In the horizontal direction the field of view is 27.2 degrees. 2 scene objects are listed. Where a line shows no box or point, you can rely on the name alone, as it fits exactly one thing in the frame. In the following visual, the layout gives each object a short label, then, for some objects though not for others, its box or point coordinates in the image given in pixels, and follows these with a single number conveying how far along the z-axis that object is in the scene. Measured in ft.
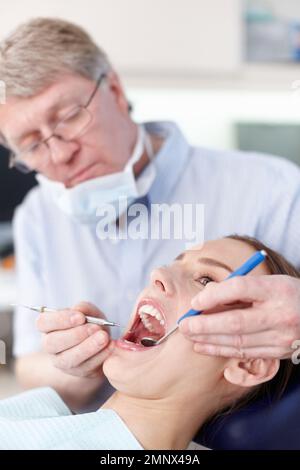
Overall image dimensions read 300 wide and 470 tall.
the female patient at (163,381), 2.77
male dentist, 3.13
